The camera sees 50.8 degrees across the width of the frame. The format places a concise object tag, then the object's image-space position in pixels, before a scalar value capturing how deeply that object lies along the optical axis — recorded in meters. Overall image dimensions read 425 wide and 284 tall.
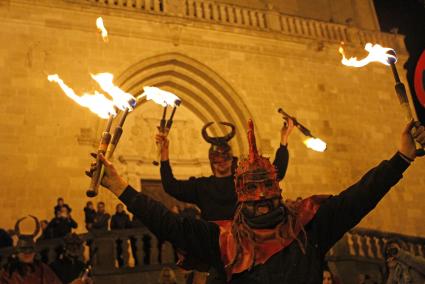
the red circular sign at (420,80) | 3.16
